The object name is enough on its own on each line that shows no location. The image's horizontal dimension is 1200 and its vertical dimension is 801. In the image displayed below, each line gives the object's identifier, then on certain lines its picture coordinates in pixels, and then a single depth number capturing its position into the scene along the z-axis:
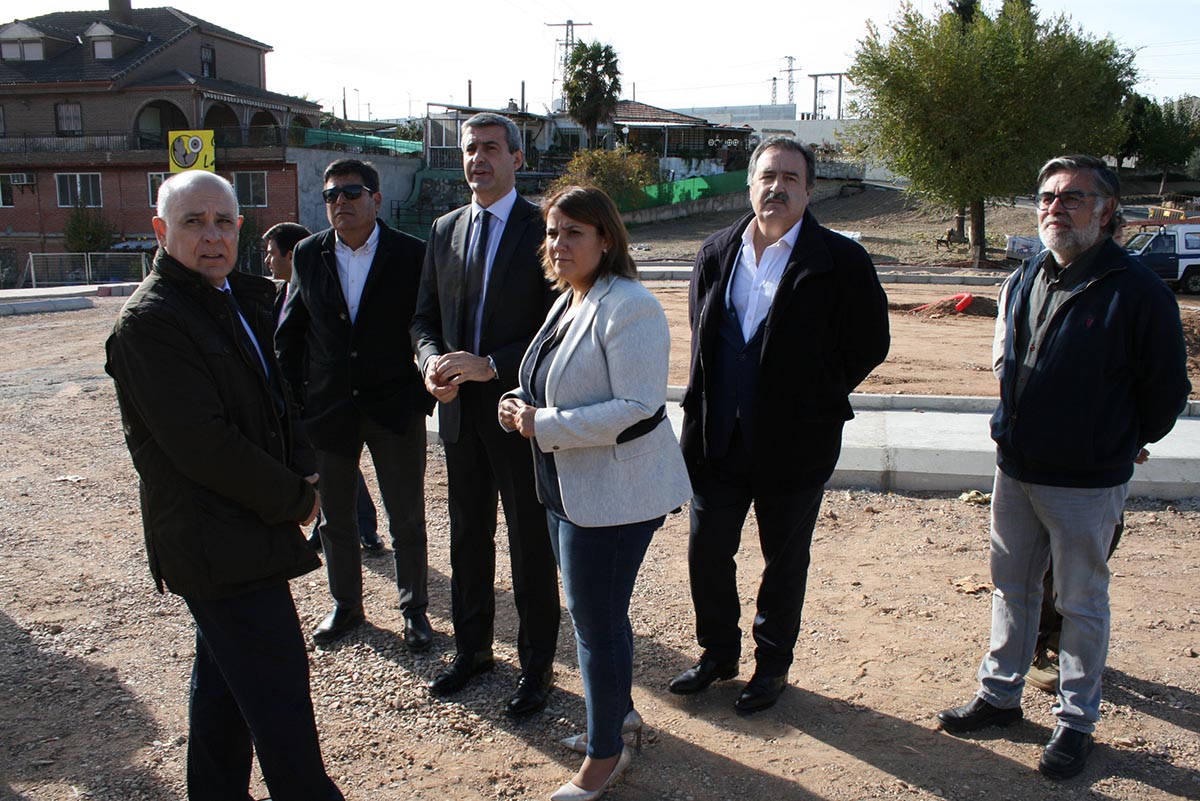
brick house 37.66
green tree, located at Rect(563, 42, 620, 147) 48.69
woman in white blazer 2.81
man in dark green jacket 2.36
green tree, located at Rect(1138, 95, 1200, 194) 49.06
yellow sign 36.16
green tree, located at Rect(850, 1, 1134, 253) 28.20
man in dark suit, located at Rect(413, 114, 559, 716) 3.62
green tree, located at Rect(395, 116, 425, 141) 55.97
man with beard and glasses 3.14
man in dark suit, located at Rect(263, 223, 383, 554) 5.42
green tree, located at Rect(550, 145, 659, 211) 39.56
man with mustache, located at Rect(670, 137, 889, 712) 3.47
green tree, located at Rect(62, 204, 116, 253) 36.94
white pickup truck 22.91
